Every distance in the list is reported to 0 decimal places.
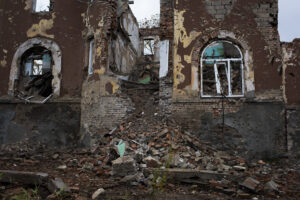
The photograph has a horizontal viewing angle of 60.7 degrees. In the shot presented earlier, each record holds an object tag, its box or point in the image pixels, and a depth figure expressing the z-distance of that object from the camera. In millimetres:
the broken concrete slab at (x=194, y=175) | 5910
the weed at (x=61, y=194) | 4617
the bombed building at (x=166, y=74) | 8367
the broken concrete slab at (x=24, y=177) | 5410
